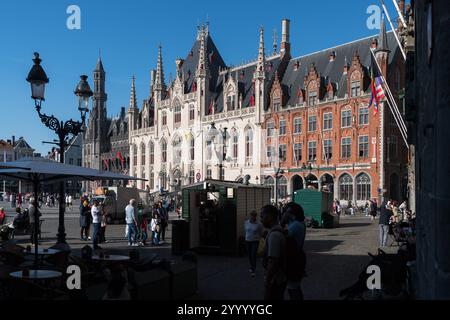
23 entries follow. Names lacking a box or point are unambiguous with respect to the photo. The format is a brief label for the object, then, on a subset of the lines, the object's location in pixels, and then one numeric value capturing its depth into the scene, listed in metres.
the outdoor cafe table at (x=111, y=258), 9.91
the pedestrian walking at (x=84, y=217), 19.48
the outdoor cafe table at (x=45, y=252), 10.65
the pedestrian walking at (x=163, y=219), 18.96
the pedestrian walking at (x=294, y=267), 6.12
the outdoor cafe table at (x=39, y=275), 7.50
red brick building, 42.47
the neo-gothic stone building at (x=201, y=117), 53.88
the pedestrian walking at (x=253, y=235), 11.79
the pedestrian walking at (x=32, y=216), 17.78
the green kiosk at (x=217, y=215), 15.71
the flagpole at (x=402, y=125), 23.00
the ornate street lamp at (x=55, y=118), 13.19
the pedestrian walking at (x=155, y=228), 18.52
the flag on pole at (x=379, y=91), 26.01
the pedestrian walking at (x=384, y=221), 16.97
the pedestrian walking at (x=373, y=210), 36.07
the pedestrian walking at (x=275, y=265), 5.95
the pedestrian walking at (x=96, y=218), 16.86
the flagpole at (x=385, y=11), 18.14
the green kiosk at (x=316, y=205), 27.47
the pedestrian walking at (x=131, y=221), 17.67
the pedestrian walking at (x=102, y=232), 19.28
